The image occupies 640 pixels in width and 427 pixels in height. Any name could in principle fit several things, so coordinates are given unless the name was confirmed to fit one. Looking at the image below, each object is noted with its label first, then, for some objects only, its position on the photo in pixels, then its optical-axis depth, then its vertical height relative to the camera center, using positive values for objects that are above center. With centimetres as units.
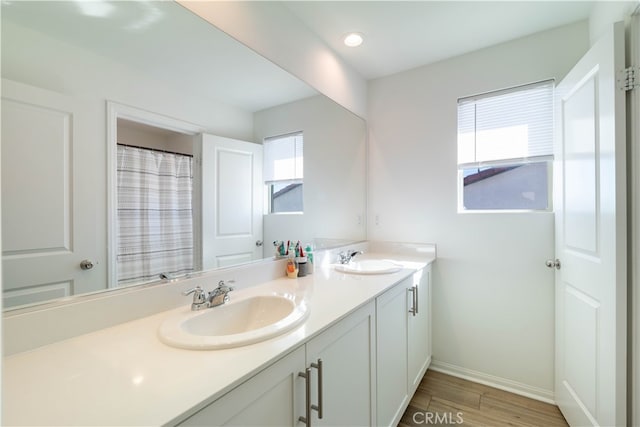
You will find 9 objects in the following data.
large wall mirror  85 +26
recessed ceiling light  196 +119
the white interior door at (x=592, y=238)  127 -12
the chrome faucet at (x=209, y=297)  113 -32
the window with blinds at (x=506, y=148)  195 +46
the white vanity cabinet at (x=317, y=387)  73 -53
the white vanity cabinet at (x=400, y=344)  143 -73
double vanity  64 -40
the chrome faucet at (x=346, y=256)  209 -31
